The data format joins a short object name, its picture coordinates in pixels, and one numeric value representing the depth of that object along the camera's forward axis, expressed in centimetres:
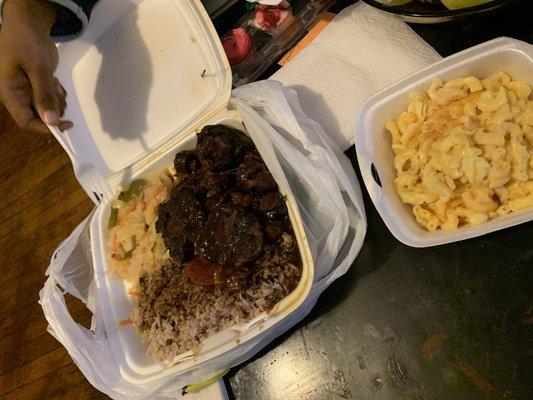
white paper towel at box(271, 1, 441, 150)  47
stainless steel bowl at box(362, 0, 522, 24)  37
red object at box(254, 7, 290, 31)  54
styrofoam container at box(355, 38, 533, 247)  38
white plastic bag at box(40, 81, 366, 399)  42
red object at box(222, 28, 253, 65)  55
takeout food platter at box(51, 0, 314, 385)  50
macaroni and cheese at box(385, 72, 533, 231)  36
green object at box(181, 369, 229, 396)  46
